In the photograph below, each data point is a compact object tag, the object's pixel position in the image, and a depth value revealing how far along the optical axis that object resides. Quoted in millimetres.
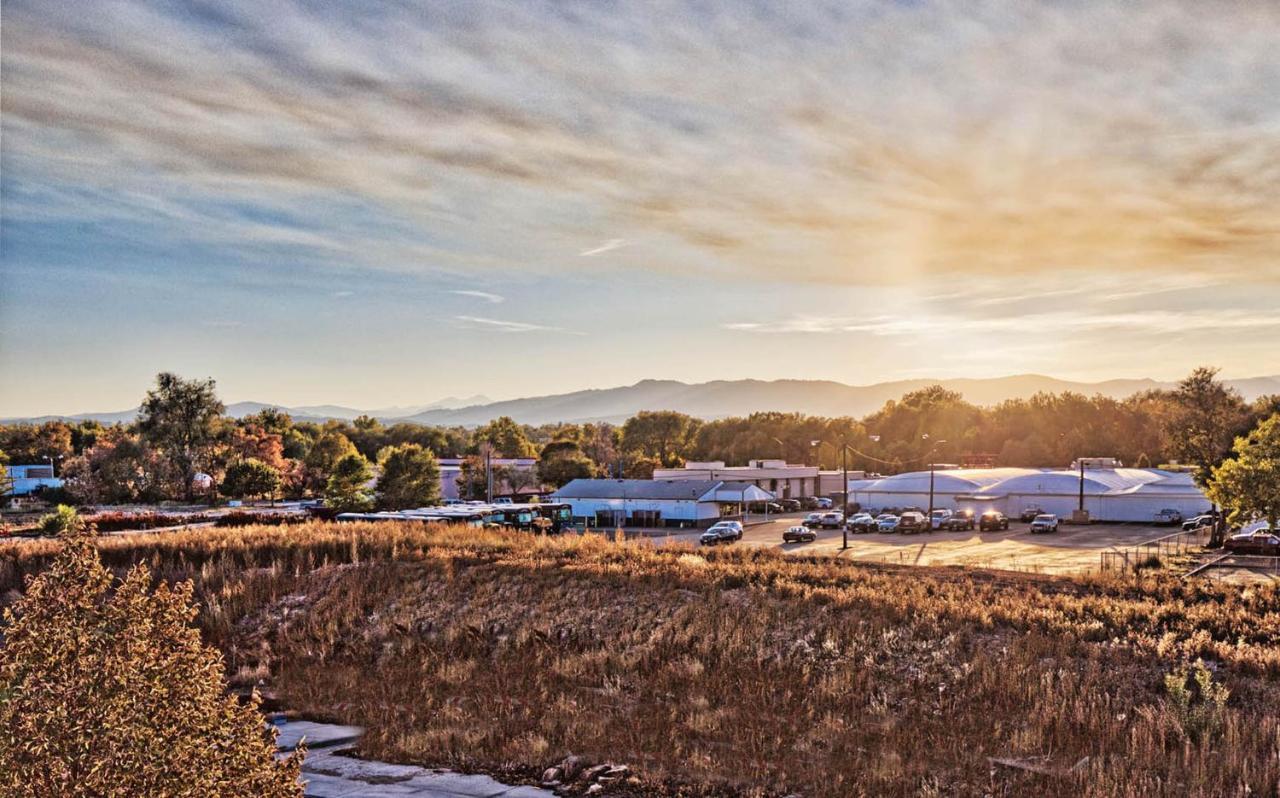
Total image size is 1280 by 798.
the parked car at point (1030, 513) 78694
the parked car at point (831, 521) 72125
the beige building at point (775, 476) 101688
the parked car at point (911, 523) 69062
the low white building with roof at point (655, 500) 79562
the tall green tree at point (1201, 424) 67562
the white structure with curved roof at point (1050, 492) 75969
